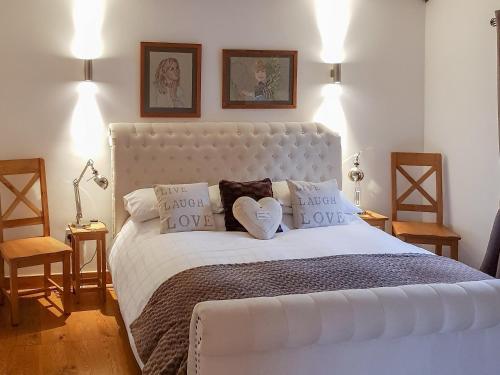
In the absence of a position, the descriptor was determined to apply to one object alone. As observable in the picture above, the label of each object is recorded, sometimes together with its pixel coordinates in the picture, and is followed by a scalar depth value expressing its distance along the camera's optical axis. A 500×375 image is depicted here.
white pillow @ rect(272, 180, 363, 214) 4.35
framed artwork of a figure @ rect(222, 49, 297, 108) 4.73
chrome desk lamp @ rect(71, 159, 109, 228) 4.29
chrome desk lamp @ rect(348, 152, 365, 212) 4.91
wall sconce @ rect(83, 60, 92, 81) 4.41
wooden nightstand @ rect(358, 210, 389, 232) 4.83
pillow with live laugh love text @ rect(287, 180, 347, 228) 4.25
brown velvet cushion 4.10
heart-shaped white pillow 3.91
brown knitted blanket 2.58
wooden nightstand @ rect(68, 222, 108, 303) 4.23
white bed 2.20
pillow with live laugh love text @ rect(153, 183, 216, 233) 3.99
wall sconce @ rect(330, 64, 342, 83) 4.95
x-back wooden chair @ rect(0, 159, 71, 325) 3.88
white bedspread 3.30
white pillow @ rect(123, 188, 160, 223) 4.15
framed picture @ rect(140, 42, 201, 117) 4.54
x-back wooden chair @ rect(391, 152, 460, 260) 4.77
